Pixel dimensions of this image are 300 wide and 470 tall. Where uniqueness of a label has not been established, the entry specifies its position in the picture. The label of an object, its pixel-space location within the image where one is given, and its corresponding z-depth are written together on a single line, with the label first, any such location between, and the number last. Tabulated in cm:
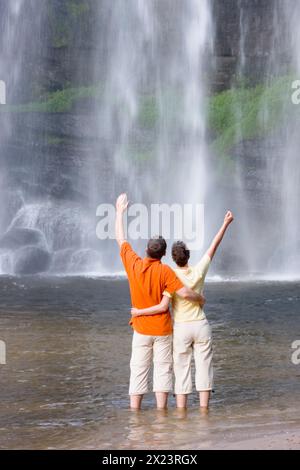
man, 1447
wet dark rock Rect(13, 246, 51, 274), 4838
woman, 1466
